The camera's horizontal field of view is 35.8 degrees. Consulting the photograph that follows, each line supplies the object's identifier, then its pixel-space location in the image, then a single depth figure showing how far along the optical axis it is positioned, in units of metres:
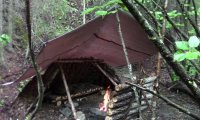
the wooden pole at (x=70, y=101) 4.91
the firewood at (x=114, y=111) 5.27
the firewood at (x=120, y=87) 5.16
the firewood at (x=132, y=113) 5.60
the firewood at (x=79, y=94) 6.82
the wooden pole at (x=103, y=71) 6.15
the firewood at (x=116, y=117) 5.26
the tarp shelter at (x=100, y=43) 5.00
